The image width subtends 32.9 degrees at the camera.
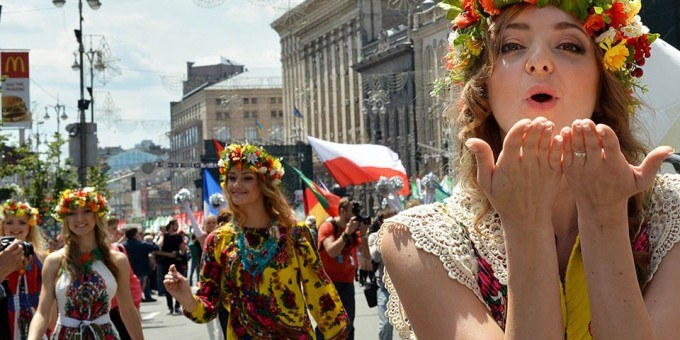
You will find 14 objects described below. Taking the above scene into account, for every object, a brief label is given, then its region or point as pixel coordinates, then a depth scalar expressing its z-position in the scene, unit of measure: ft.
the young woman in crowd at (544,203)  7.18
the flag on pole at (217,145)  73.82
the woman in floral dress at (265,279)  22.45
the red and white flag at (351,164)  69.15
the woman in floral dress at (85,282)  26.68
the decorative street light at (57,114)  209.63
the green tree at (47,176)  141.69
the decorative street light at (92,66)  118.10
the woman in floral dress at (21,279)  29.72
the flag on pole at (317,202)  68.49
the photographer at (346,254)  38.01
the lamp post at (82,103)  97.59
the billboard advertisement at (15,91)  90.27
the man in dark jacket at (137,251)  72.08
